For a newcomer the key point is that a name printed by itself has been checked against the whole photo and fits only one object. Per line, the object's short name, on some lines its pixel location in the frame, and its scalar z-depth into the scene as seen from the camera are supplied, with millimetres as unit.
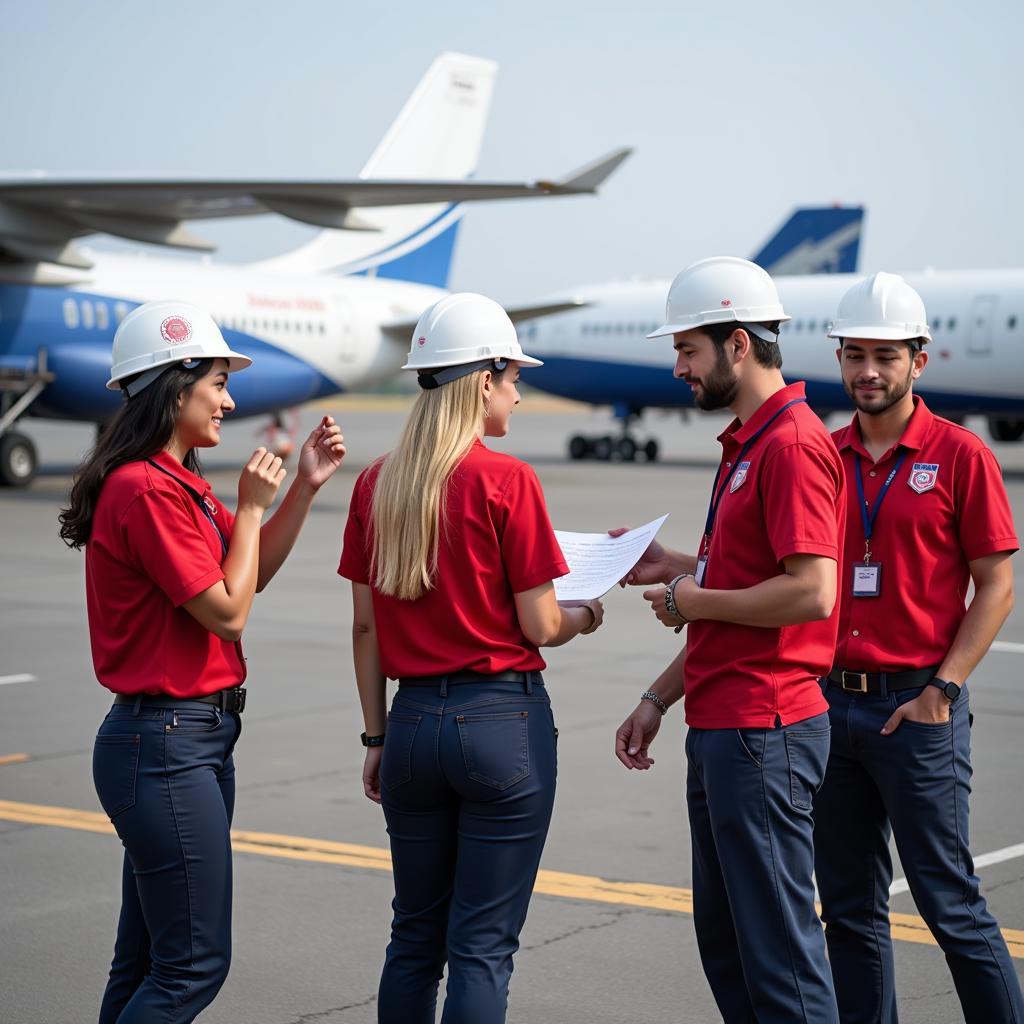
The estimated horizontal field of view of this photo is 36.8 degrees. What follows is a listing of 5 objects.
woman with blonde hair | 3484
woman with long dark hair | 3496
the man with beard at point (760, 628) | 3402
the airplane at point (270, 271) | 19625
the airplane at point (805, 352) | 27125
